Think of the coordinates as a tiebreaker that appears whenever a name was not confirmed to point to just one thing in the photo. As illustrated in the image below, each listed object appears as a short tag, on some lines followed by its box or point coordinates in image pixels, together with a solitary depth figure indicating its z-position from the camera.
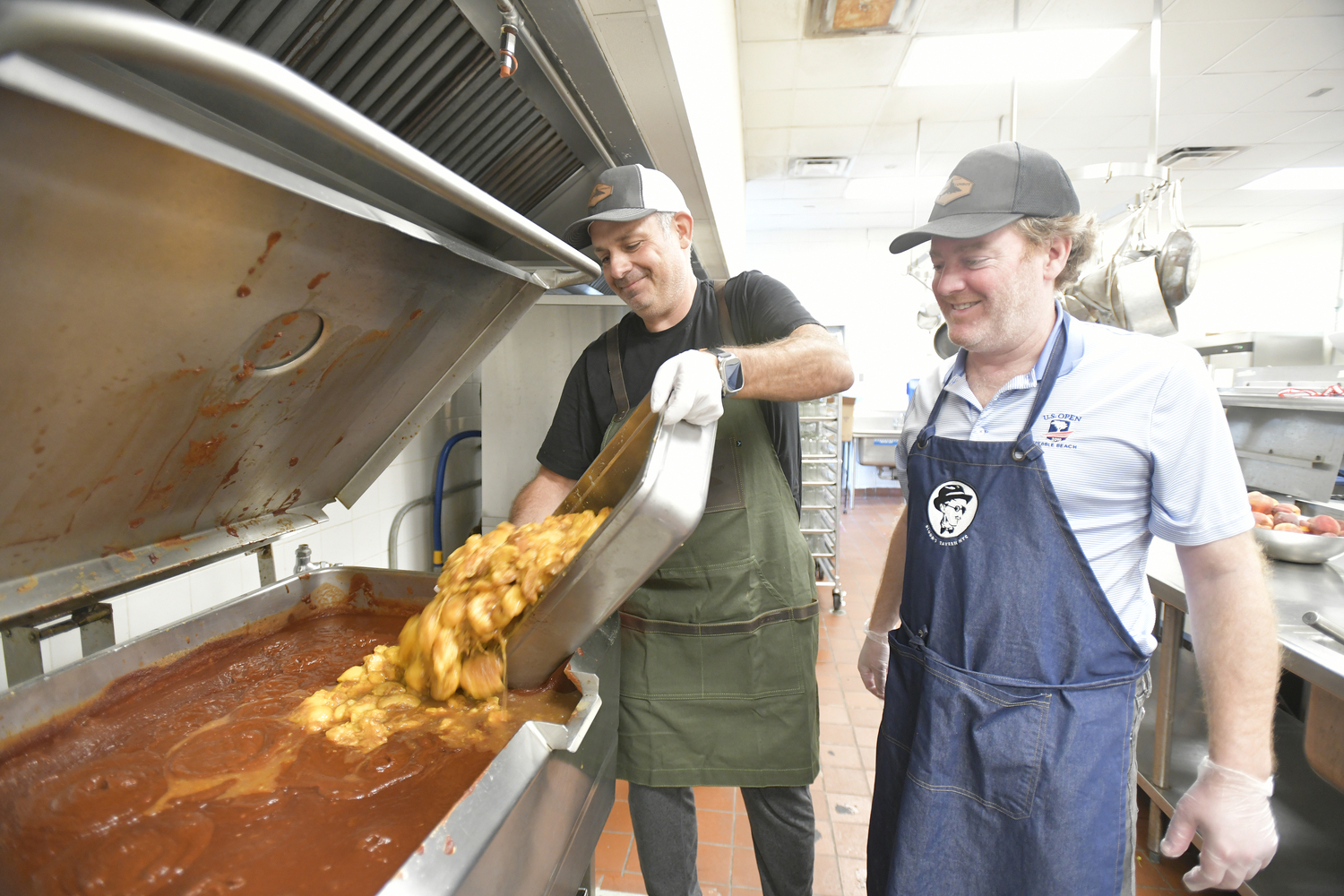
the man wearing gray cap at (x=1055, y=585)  1.16
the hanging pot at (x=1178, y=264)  2.88
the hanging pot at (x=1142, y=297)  2.98
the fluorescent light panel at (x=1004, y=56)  4.04
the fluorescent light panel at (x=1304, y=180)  6.50
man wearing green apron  1.58
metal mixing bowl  2.13
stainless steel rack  4.69
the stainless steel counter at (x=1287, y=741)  1.61
